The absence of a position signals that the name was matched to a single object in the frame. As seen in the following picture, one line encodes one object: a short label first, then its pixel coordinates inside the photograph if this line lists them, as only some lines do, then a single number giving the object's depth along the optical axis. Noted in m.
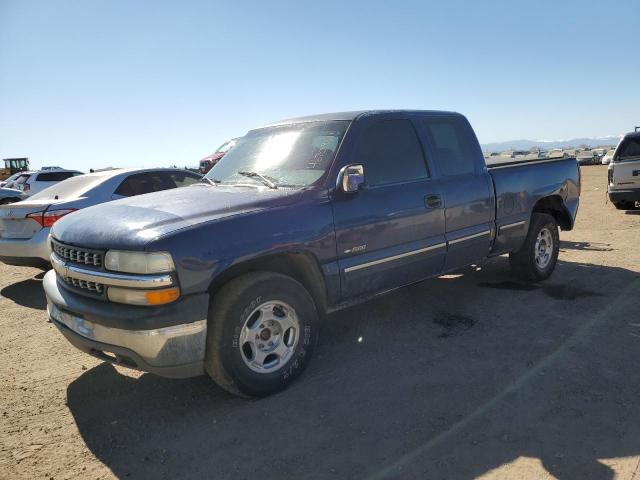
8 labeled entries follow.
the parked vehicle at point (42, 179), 16.64
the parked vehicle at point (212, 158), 16.92
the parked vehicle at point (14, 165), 48.00
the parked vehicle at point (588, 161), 47.44
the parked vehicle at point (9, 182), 18.67
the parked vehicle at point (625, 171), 10.46
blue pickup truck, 2.93
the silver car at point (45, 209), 6.26
